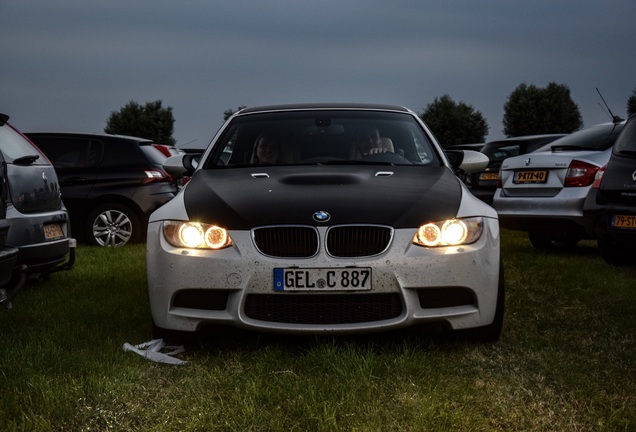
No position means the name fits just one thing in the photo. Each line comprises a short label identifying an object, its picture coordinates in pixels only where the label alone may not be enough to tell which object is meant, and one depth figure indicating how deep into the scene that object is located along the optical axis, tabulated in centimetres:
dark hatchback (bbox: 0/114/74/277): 675
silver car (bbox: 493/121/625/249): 1009
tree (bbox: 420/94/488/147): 7388
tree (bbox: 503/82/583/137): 7388
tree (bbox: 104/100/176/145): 7188
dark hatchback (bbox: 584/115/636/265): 819
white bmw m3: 500
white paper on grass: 515
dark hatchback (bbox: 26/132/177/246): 1233
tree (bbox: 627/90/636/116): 6354
